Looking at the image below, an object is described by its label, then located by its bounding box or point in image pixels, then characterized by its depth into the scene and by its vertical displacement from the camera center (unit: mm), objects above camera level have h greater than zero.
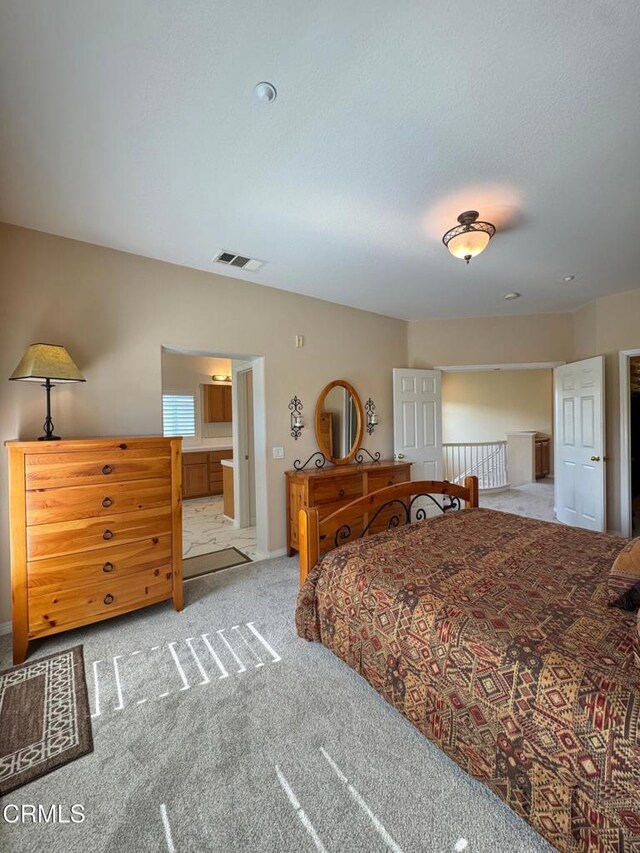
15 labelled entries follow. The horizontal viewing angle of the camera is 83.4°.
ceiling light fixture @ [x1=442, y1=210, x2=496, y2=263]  2441 +1272
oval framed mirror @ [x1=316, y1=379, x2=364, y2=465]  4270 +33
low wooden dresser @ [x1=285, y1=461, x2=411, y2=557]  3688 -684
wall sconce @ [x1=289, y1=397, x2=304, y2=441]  4043 +73
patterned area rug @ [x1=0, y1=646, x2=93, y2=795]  1562 -1446
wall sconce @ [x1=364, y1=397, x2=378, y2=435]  4703 +123
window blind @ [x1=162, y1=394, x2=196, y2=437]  6783 +233
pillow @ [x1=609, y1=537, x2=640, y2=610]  1524 -702
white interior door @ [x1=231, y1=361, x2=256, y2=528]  4777 -254
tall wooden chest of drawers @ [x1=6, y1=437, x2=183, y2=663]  2193 -693
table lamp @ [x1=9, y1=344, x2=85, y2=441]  2301 +402
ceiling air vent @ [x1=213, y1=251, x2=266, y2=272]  3139 +1486
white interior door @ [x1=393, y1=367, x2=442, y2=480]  4855 +36
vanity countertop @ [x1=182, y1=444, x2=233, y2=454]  6648 -425
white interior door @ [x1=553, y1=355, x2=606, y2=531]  4223 -291
